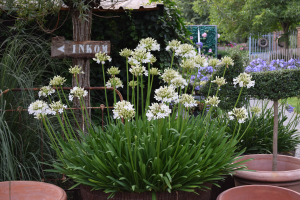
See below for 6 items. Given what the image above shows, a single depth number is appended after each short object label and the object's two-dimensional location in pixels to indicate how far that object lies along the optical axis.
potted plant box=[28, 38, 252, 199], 1.78
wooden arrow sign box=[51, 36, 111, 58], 2.91
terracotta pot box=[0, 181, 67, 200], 2.04
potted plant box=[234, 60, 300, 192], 2.25
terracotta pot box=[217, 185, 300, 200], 2.01
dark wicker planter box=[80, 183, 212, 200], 1.82
